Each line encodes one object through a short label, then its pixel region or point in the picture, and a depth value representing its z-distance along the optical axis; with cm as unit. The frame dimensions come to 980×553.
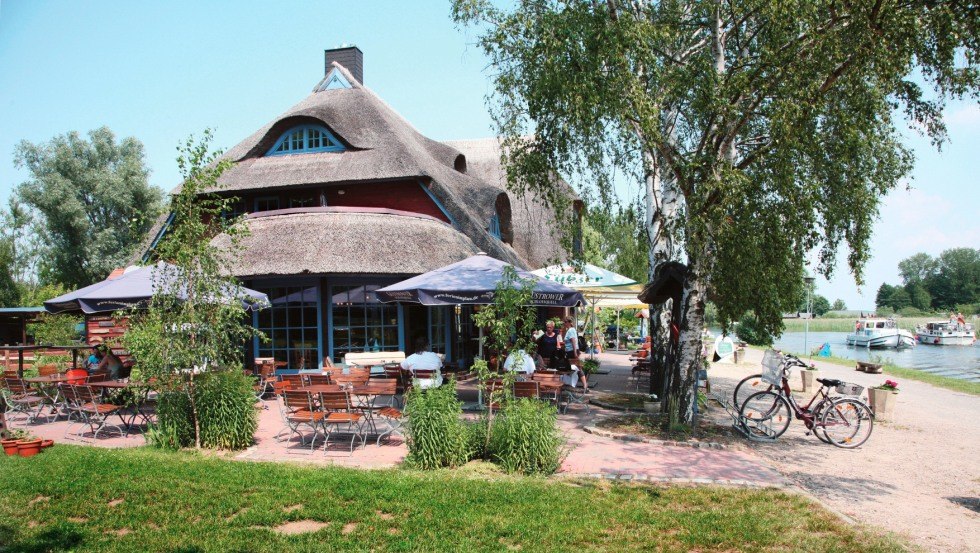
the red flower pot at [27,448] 809
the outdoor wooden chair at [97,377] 1071
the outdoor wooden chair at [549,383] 1013
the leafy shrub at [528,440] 735
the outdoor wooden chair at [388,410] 886
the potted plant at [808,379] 1609
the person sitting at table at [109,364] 1177
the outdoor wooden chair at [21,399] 1057
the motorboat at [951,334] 6112
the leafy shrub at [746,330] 3982
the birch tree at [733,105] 837
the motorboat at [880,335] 5338
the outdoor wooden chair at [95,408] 955
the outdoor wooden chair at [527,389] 911
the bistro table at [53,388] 1095
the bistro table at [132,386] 933
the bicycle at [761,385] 949
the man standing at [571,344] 1498
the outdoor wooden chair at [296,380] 1047
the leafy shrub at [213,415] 852
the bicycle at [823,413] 933
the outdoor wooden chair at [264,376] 1282
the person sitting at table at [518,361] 824
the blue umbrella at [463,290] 1115
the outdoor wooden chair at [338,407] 857
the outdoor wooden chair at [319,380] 1091
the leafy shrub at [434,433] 746
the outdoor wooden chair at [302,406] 862
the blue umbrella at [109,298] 1084
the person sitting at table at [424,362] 1054
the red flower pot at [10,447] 809
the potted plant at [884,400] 1214
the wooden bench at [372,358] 1327
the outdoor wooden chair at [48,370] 1271
